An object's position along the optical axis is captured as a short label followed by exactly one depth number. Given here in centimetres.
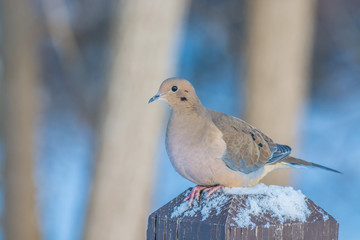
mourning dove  380
